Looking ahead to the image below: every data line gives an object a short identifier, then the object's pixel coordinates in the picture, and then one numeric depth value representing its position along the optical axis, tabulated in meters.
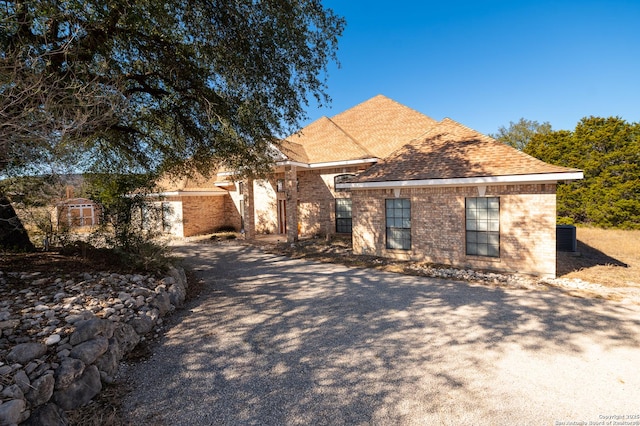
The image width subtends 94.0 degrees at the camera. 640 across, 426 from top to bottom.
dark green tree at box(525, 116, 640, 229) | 18.69
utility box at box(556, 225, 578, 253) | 12.91
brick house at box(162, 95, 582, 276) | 9.37
